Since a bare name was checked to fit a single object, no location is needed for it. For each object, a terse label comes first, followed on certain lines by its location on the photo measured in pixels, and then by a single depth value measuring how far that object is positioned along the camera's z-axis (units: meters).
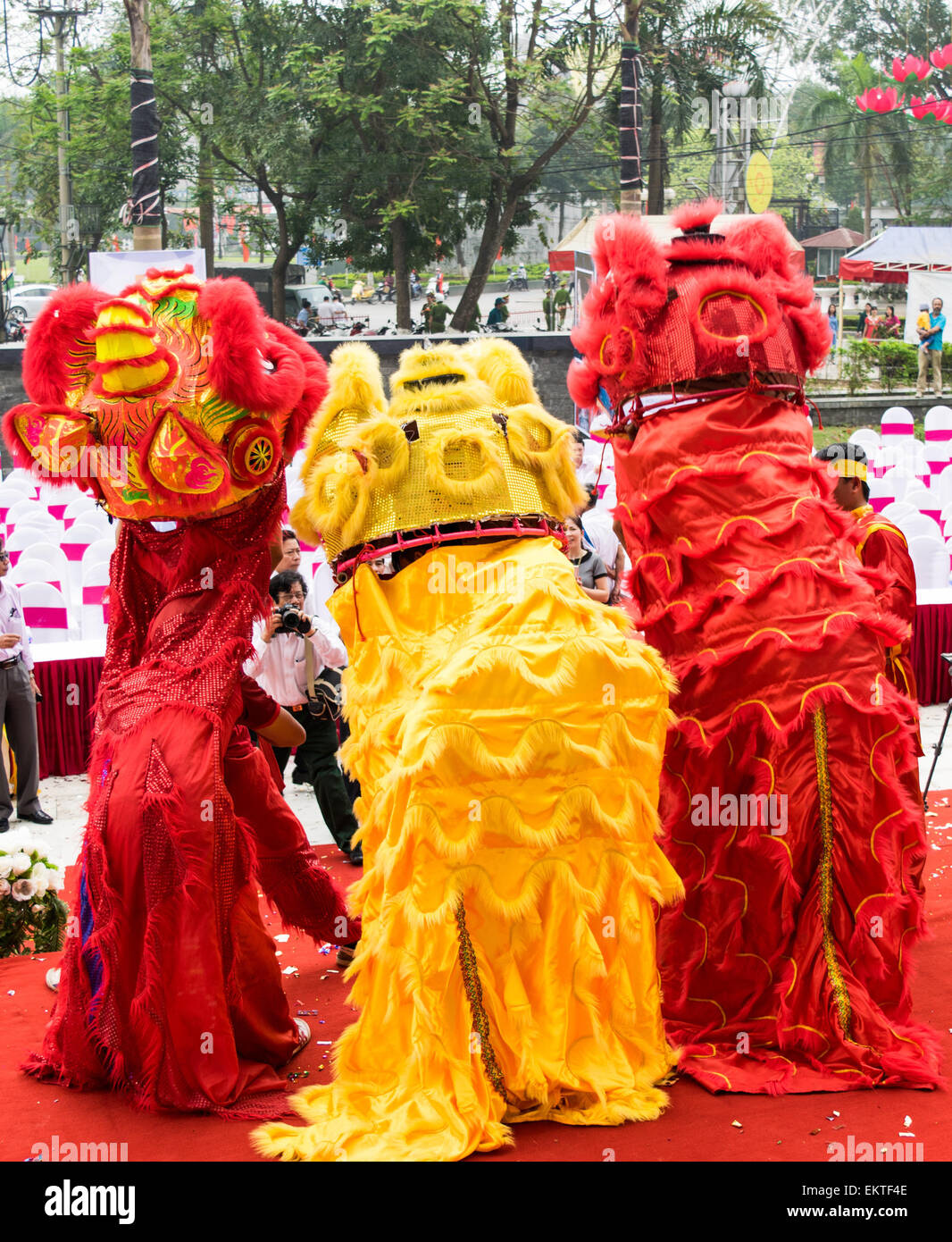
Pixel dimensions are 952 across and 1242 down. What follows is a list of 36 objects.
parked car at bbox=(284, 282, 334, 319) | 25.48
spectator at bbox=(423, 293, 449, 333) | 20.97
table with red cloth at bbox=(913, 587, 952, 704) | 7.88
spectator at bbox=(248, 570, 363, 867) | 5.65
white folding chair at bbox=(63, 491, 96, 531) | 9.38
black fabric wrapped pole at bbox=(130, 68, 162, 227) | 11.98
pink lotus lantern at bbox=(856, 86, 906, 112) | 25.47
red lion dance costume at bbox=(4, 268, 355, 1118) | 3.27
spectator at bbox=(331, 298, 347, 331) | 24.47
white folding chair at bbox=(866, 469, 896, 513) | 9.20
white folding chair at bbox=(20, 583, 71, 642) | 7.42
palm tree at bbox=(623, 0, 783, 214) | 20.94
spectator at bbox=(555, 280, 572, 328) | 22.17
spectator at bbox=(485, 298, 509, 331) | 21.82
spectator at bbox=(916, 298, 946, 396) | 18.95
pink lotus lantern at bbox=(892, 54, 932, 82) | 22.86
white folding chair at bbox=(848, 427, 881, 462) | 10.59
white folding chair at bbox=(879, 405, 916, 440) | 11.70
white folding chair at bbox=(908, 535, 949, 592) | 8.13
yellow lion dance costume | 2.86
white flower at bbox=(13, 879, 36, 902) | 4.36
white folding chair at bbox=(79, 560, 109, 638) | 7.46
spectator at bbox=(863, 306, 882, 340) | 25.58
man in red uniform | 4.00
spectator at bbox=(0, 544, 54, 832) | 6.28
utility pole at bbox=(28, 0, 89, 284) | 20.39
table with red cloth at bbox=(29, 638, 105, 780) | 6.88
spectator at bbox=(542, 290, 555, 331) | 22.34
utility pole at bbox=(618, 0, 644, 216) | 13.45
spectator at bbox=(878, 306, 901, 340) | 25.36
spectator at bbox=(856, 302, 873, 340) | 26.31
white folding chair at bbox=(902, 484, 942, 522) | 8.98
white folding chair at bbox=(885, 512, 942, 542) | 8.29
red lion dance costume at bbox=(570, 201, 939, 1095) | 3.24
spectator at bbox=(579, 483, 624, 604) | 7.41
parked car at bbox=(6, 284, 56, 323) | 27.98
